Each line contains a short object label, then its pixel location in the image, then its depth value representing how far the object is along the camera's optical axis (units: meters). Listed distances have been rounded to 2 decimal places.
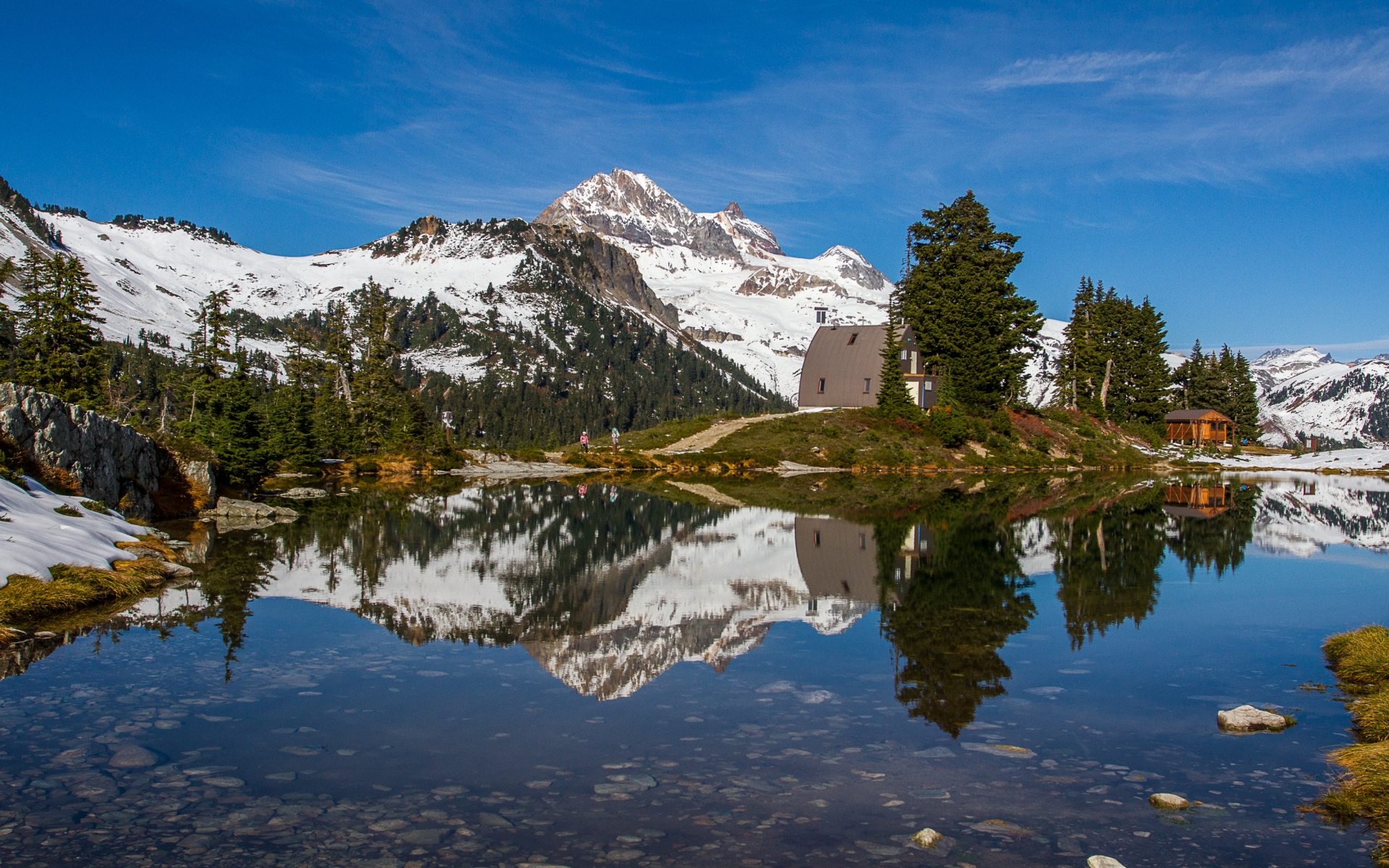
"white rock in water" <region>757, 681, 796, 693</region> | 11.98
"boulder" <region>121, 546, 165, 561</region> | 19.59
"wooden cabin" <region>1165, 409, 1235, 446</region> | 116.50
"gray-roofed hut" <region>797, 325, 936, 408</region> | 95.19
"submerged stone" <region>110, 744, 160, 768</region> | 8.77
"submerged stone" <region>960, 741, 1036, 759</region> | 9.49
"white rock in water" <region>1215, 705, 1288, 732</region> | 10.38
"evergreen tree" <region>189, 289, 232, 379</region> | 66.44
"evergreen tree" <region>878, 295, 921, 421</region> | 80.06
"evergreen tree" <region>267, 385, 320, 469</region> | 55.03
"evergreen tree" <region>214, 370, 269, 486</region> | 37.84
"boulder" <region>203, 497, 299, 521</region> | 32.59
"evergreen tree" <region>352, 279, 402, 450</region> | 76.75
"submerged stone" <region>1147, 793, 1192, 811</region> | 8.10
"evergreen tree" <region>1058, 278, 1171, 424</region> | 99.31
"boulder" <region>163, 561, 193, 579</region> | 19.33
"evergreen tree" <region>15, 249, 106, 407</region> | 48.16
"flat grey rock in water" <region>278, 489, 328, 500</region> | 43.94
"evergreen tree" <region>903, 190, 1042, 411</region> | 79.62
